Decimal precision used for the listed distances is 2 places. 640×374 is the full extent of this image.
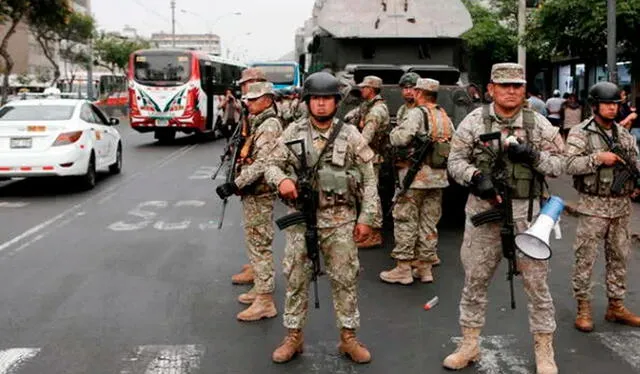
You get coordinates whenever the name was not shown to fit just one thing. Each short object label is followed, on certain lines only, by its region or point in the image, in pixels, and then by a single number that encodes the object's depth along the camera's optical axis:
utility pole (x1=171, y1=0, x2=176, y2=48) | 71.12
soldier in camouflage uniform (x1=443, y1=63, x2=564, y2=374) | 4.92
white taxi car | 12.87
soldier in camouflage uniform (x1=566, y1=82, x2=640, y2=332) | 5.72
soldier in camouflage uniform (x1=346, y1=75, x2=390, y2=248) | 8.27
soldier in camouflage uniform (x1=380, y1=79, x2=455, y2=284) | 7.20
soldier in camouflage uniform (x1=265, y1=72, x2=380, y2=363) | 5.02
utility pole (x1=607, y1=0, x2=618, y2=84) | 10.95
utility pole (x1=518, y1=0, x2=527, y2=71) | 20.33
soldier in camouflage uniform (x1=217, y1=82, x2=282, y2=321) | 6.08
